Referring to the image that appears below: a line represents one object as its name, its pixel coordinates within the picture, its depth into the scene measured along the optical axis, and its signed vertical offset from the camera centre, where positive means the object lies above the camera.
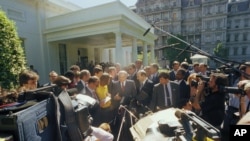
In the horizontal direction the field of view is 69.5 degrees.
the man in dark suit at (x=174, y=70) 6.08 -0.46
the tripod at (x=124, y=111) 3.74 -1.16
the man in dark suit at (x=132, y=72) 6.01 -0.49
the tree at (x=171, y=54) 47.84 +0.82
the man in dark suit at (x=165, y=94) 3.95 -0.82
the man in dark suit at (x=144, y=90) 4.59 -0.84
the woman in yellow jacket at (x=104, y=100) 3.96 -0.93
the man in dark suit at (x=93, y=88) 3.71 -0.61
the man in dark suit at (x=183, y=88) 4.22 -0.74
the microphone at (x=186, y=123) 1.43 -0.59
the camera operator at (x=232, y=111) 2.76 -0.96
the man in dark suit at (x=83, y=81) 3.96 -0.51
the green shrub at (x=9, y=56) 4.66 +0.15
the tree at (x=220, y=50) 47.84 +1.50
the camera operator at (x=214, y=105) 3.13 -0.86
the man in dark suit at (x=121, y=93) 4.29 -0.90
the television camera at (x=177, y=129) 1.28 -0.60
